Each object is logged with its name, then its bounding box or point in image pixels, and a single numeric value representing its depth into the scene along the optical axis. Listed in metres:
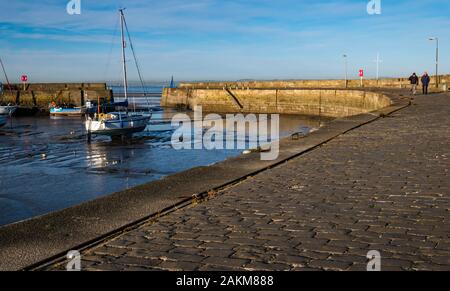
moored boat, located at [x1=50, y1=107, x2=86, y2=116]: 49.41
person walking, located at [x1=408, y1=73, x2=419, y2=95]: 34.25
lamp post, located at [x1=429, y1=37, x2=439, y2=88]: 47.16
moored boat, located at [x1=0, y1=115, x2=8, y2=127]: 34.94
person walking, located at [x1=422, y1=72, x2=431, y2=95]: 32.78
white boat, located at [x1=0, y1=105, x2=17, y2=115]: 45.62
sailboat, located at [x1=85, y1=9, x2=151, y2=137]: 27.28
